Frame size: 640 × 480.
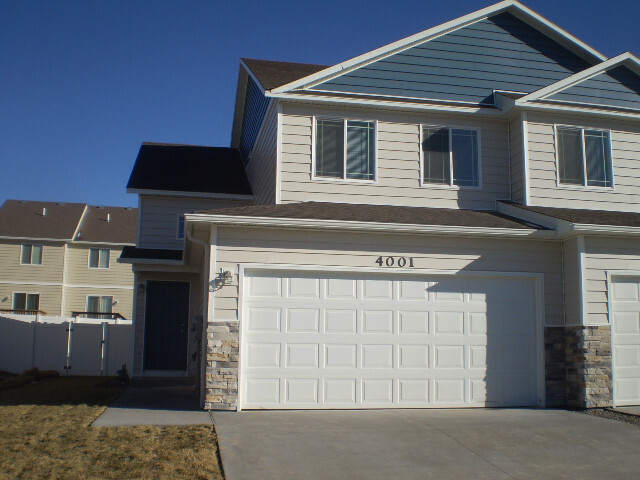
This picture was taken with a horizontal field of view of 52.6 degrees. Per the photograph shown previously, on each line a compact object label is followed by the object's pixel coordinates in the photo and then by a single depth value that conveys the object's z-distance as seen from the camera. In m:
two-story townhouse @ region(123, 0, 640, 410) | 10.42
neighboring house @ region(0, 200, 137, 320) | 31.89
